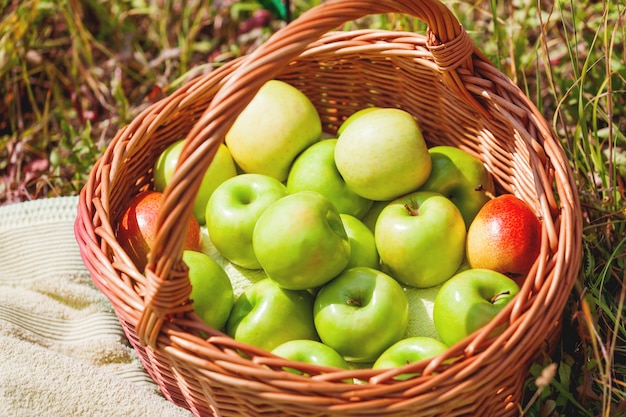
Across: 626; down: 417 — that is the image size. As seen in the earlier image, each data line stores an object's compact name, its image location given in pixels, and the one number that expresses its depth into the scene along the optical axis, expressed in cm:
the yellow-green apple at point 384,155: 132
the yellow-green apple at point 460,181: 135
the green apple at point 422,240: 129
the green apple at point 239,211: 132
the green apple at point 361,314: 125
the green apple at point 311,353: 123
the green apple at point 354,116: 139
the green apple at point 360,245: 132
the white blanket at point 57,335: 128
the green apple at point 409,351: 123
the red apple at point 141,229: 132
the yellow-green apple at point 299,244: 126
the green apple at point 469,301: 124
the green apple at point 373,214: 138
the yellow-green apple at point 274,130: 138
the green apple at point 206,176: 138
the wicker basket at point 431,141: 116
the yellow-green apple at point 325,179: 136
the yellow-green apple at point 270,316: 126
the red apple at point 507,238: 128
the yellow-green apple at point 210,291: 126
